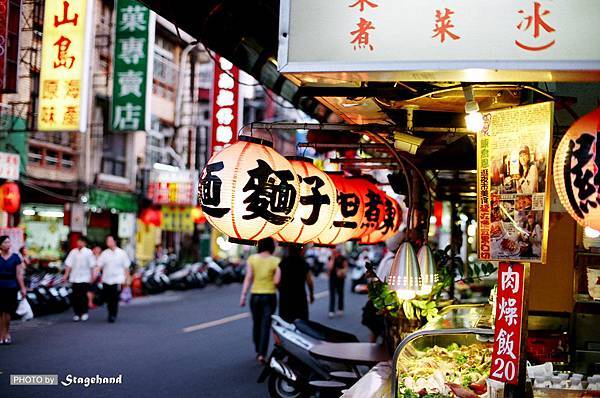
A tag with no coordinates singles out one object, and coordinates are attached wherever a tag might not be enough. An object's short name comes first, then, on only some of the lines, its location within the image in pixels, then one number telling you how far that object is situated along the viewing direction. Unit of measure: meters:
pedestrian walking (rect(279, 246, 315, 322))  12.72
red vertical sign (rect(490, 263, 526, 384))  4.59
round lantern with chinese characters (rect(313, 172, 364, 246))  8.02
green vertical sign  19.09
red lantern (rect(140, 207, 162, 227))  29.73
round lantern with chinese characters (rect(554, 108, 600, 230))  3.78
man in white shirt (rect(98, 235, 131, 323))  17.02
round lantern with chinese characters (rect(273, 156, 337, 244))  6.94
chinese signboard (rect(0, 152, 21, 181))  17.31
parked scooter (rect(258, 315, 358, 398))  9.29
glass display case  5.47
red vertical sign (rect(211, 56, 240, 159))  18.52
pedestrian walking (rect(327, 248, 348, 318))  20.71
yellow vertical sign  15.62
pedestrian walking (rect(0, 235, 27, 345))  12.91
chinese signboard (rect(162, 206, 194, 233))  31.80
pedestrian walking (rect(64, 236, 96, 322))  17.14
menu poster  4.35
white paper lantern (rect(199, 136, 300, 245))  5.80
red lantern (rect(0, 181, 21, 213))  17.22
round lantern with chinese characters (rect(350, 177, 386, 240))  8.63
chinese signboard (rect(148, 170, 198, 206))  29.34
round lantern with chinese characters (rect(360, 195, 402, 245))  9.44
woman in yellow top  12.79
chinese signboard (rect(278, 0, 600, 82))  3.72
